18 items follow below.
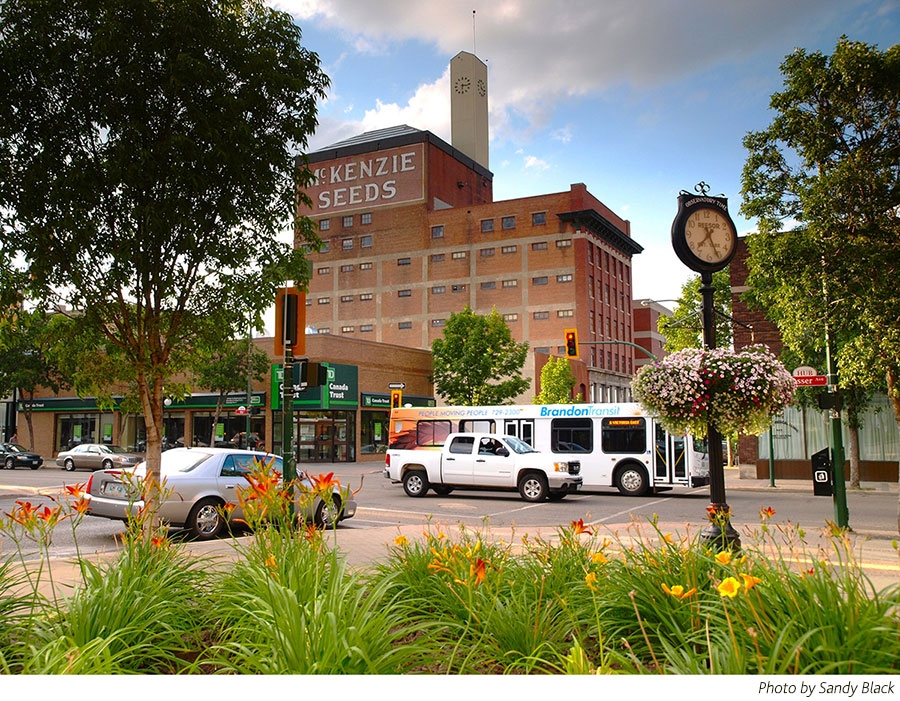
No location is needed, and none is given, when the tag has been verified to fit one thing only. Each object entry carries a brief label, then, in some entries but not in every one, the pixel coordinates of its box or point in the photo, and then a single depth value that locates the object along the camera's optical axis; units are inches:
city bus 880.9
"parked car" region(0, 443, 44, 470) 1481.3
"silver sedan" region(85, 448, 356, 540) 483.8
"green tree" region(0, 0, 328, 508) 300.0
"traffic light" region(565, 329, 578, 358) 1218.6
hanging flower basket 304.2
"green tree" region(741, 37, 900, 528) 447.2
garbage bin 556.7
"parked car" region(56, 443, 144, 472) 1363.2
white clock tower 1934.2
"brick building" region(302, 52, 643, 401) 2516.0
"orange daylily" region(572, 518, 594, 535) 200.4
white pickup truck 779.4
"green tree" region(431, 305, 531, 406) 2020.2
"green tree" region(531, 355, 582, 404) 2048.5
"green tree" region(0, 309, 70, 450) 1704.0
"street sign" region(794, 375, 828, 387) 637.9
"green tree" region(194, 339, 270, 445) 1616.6
